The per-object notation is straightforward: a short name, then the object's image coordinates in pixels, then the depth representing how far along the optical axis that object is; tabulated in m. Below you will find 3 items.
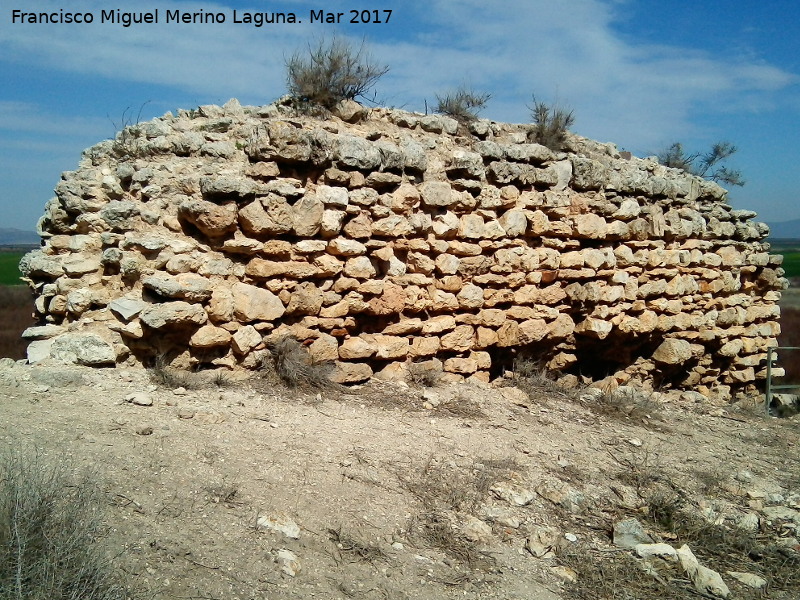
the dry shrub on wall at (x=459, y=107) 7.02
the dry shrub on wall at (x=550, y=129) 7.14
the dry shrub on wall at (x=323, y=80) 6.28
